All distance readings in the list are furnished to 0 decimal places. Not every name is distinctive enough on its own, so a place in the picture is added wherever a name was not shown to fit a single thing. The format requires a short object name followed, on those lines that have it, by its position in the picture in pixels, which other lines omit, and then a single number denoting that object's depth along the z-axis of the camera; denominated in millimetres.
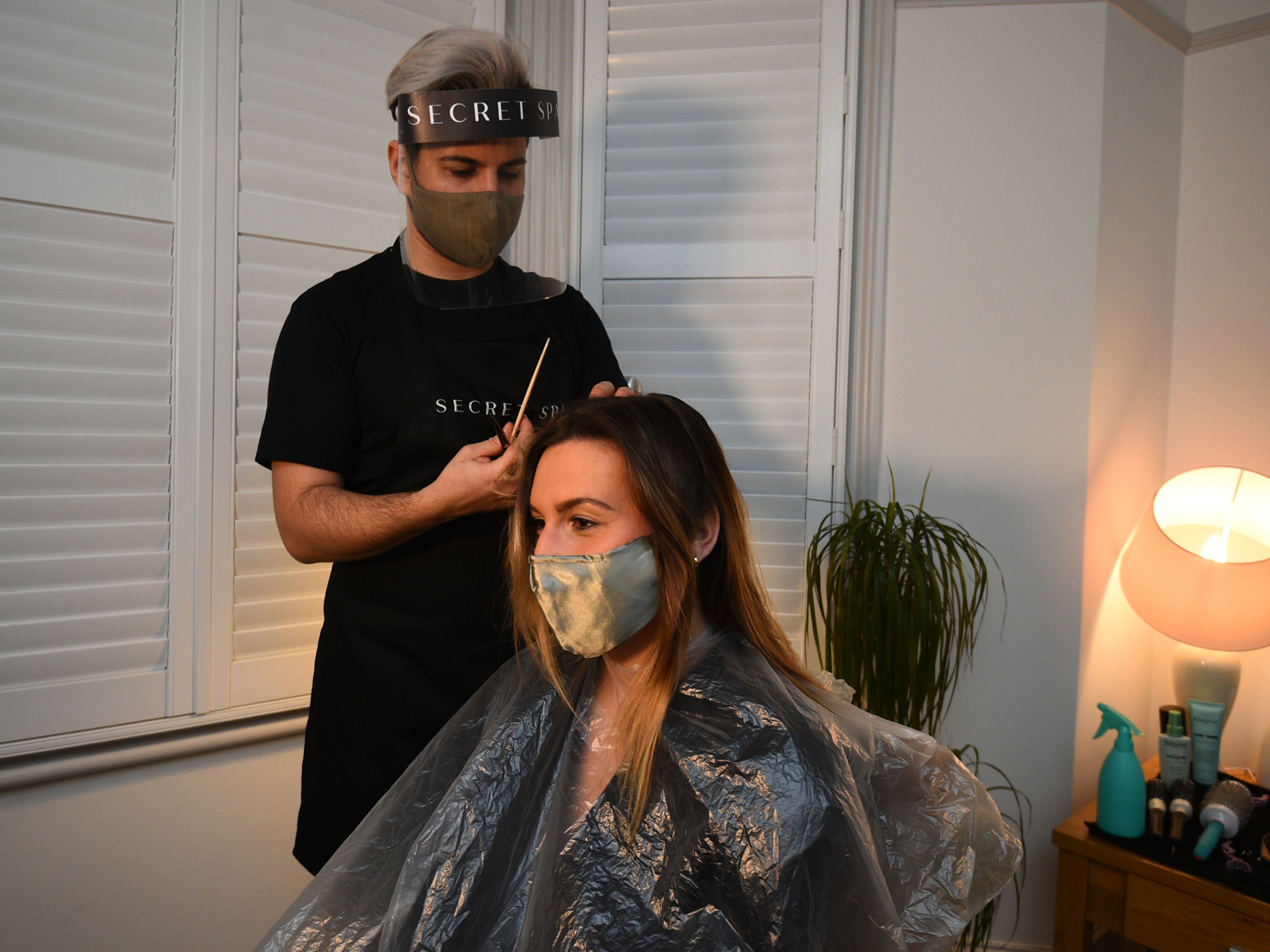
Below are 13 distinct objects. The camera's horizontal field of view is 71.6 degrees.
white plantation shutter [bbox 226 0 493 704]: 1830
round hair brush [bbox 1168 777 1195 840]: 1906
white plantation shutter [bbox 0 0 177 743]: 1586
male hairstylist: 1330
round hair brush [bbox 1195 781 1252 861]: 1840
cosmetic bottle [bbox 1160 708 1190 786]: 2014
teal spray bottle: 1951
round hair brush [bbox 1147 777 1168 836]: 1944
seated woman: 975
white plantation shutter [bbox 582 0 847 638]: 2090
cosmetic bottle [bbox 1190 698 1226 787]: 2018
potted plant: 1940
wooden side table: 1731
